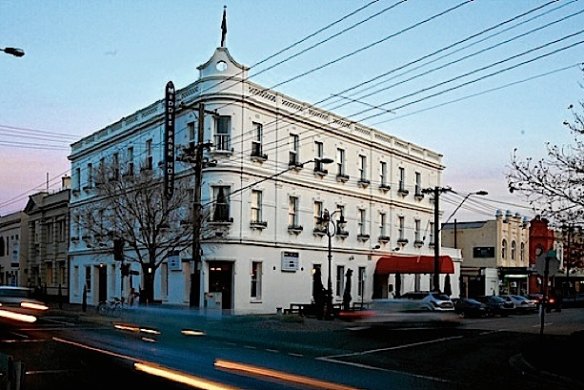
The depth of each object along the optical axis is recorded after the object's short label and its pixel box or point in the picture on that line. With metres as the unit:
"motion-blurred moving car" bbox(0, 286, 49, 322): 30.78
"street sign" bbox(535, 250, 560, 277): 22.81
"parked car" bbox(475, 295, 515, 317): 49.12
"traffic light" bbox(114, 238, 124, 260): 36.53
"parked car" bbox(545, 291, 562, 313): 54.97
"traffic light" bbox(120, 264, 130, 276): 38.91
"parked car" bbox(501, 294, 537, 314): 52.84
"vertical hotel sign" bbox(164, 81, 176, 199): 37.34
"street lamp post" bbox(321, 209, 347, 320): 37.31
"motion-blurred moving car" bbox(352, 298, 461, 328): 29.62
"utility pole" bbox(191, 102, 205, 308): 30.56
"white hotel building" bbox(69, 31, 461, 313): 39.38
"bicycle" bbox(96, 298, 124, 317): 34.03
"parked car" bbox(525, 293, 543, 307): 57.23
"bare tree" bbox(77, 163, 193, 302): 38.19
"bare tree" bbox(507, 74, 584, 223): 20.73
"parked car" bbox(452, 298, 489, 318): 46.66
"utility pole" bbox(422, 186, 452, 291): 45.24
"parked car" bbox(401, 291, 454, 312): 33.54
